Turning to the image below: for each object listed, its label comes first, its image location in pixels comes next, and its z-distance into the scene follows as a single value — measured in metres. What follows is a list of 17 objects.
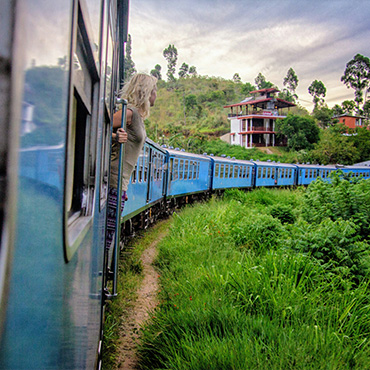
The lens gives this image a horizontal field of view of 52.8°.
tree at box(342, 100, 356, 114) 72.25
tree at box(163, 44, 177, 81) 90.38
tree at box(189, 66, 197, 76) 97.00
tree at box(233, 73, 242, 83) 102.44
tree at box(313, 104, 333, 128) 65.38
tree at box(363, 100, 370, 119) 70.38
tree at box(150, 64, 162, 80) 87.58
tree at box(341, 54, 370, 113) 66.38
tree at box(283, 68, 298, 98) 85.94
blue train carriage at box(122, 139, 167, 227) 6.42
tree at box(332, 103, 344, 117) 73.31
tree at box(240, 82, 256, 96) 82.17
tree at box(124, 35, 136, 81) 72.55
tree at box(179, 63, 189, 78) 96.19
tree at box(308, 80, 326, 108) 81.31
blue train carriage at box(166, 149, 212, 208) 11.27
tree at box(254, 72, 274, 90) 91.56
